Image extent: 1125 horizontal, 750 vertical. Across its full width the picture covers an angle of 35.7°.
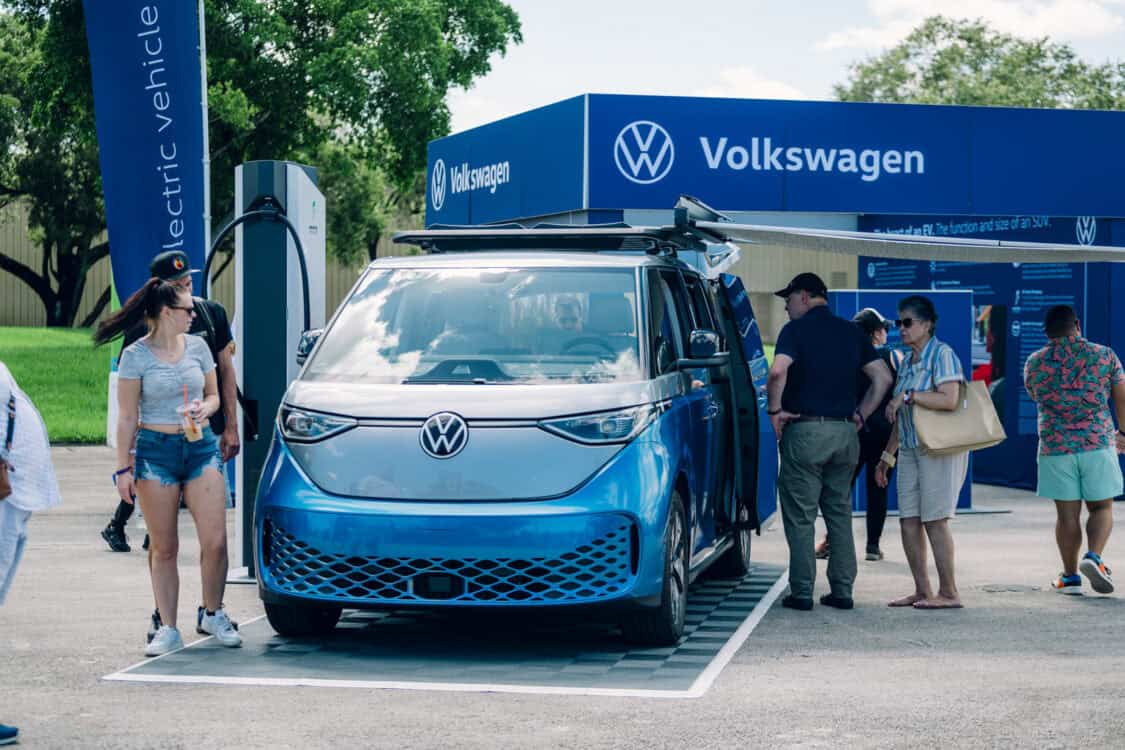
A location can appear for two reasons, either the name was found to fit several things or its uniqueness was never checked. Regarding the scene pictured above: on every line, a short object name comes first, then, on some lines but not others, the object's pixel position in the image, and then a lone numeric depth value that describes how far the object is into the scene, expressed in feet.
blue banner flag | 48.06
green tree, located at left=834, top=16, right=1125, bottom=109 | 206.21
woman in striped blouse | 33.24
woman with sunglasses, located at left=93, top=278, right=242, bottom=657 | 26.78
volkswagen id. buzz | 25.91
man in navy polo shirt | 32.63
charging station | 34.63
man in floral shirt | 35.40
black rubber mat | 24.72
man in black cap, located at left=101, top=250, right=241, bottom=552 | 27.45
